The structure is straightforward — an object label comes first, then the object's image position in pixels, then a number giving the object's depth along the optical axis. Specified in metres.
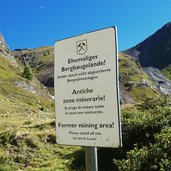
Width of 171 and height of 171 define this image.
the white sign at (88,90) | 2.82
